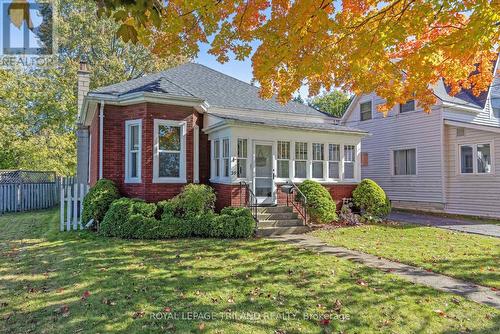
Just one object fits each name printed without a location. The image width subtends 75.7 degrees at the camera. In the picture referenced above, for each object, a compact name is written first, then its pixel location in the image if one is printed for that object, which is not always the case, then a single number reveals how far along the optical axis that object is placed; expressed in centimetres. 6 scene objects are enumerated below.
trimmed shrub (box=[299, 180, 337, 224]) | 1098
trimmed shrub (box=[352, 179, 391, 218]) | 1220
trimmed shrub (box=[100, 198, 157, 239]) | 895
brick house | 1066
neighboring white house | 1380
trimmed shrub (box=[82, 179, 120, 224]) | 972
